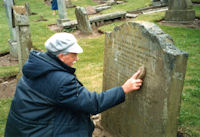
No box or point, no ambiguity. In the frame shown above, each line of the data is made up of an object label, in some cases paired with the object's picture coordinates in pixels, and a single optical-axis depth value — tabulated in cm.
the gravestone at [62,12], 1243
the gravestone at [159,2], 1459
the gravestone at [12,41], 821
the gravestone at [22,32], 514
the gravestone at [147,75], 244
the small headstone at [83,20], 1061
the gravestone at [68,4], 1983
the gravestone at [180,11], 1001
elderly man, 217
